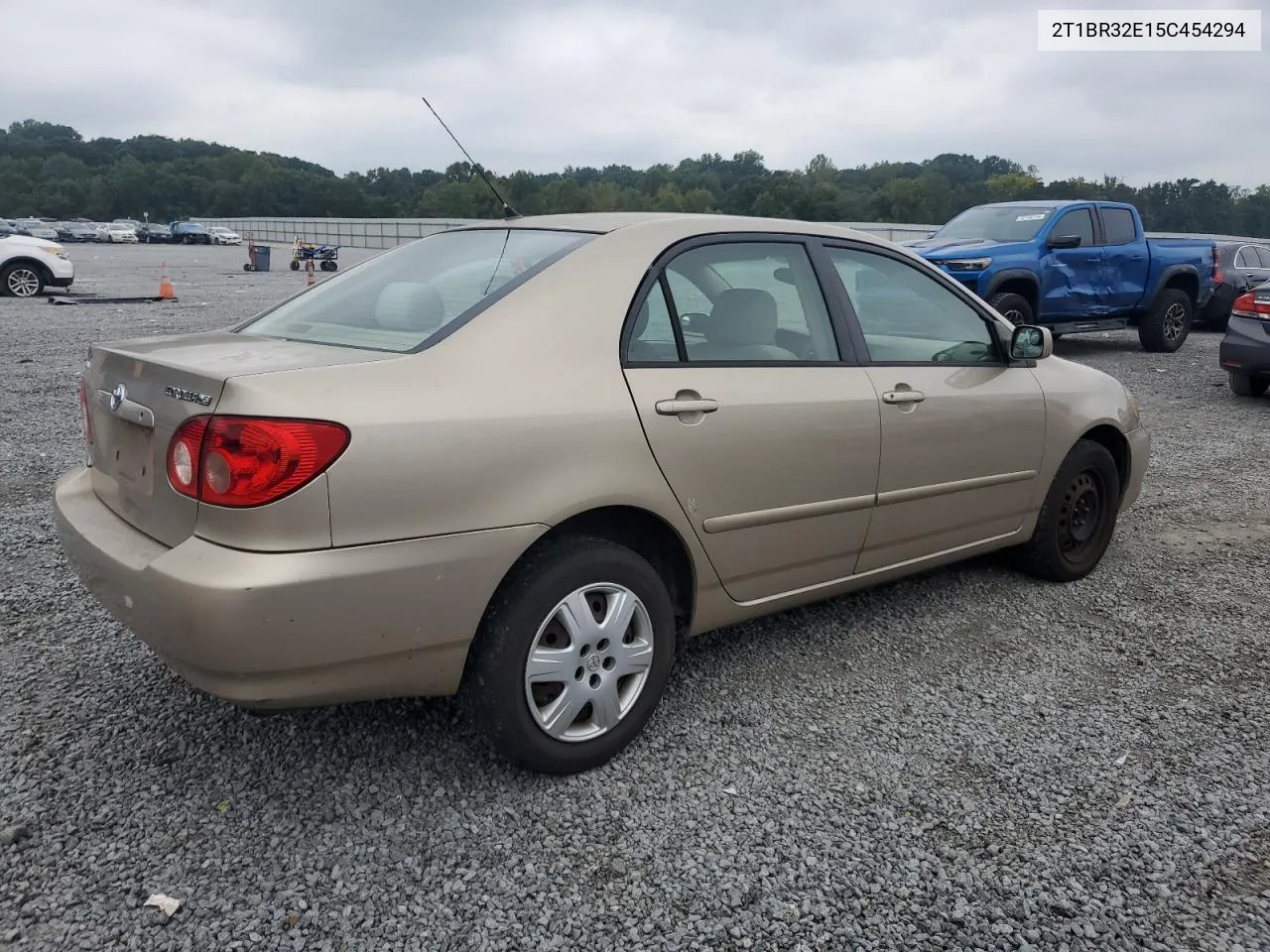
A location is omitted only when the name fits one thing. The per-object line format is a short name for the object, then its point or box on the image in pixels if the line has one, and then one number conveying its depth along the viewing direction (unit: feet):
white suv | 56.08
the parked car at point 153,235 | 217.97
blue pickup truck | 37.14
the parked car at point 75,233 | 209.60
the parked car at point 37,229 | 184.70
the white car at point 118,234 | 205.67
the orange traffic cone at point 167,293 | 56.80
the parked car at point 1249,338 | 31.50
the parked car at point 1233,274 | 53.83
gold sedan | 7.75
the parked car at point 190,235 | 208.13
